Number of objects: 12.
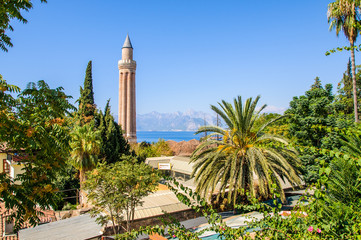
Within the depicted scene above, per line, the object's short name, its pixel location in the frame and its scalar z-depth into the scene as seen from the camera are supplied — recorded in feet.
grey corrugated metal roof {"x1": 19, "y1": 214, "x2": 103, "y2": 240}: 38.83
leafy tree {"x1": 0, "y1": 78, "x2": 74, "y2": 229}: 13.88
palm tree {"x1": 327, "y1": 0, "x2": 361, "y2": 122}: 59.11
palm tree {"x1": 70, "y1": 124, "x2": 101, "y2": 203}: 65.62
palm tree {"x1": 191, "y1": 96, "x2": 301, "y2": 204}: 43.95
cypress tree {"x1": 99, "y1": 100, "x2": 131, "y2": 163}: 80.64
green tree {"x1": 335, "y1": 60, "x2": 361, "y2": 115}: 116.47
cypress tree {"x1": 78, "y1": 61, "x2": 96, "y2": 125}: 102.36
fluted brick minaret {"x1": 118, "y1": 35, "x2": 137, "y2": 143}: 175.63
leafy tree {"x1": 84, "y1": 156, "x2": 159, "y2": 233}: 41.41
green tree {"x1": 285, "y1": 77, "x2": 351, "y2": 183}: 48.98
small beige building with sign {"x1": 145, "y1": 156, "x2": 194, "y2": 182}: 81.05
